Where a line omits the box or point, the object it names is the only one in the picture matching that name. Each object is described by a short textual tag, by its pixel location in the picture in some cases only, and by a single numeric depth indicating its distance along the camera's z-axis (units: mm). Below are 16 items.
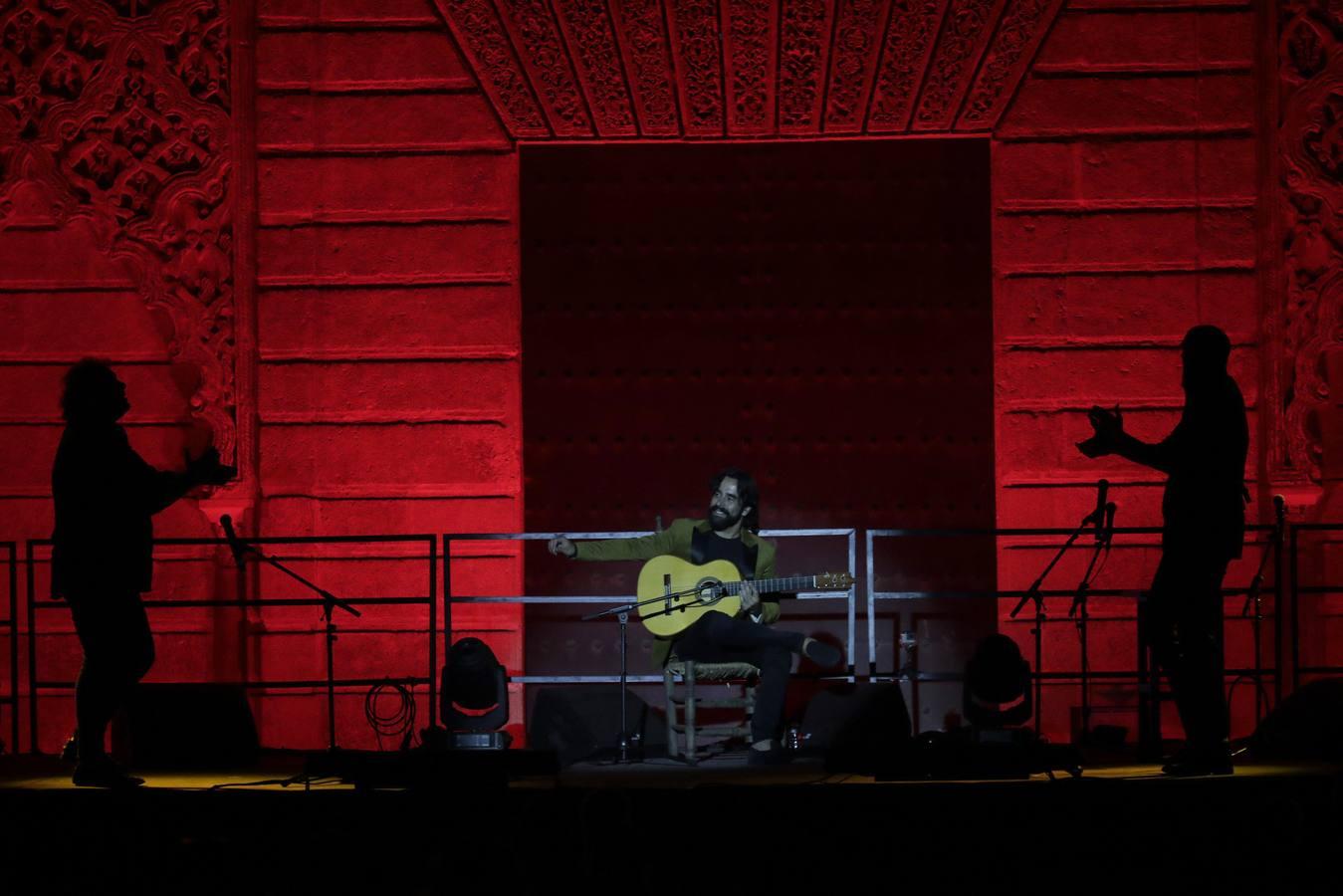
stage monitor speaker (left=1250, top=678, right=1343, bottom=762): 12820
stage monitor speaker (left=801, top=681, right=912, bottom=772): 14852
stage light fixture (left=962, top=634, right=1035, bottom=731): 13562
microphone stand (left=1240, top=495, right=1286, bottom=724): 14687
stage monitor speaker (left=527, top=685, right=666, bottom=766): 15789
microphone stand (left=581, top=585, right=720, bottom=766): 14073
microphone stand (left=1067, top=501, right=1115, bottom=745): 13969
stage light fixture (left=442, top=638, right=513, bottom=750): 13992
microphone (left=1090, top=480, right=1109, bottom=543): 13727
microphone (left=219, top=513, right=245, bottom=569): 13961
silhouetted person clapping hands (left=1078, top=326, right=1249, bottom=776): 11914
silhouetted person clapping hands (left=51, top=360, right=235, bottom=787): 12102
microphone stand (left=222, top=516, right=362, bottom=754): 13969
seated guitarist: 13977
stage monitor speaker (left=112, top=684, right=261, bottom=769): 13648
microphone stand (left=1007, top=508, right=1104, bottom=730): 14000
